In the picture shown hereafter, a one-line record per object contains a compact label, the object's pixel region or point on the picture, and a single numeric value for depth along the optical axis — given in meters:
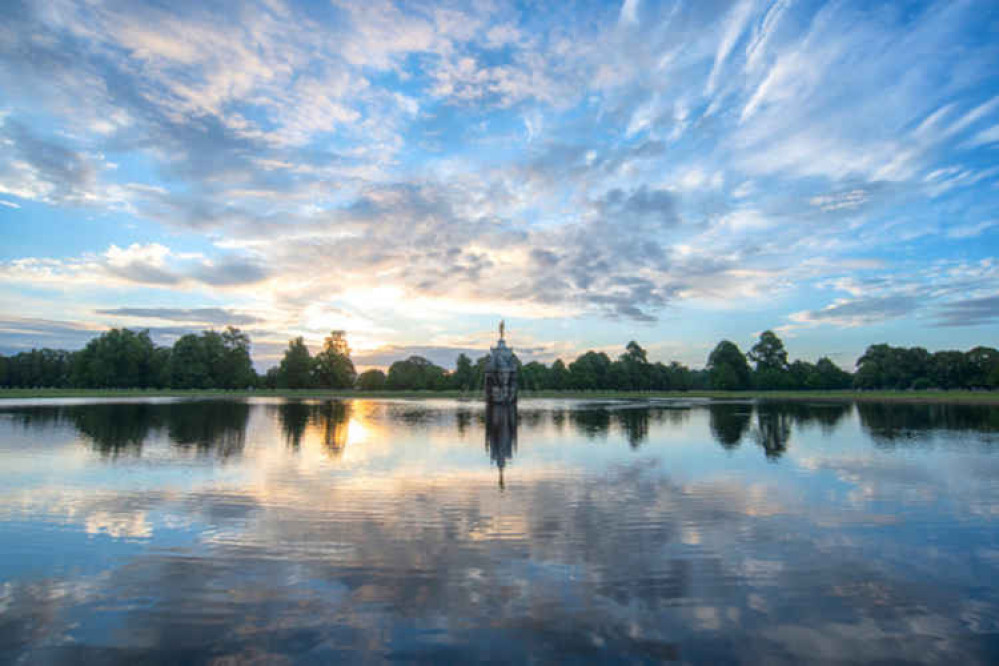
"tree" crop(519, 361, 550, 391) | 153.62
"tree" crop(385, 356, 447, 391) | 145.38
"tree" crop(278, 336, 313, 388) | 128.88
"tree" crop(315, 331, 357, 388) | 131.50
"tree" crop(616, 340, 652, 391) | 142.00
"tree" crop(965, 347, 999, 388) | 111.19
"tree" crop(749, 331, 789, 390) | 126.56
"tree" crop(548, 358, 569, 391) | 146.00
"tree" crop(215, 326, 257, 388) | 119.19
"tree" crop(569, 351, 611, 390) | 140.50
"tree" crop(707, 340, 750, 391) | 122.88
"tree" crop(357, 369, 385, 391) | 168.25
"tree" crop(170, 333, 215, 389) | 112.69
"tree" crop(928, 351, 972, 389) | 116.88
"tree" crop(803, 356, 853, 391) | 134.38
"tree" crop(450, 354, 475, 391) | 140.75
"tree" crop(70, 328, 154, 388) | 105.46
